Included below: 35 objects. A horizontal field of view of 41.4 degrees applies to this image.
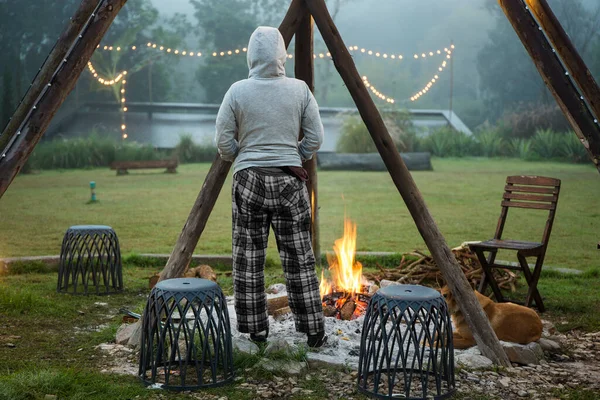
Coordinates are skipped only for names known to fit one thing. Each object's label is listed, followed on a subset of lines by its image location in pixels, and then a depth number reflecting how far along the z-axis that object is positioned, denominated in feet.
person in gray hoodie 14.98
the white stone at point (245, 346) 15.07
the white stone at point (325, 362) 14.75
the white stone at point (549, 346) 16.16
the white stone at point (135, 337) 16.24
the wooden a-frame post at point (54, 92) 15.84
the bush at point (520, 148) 49.01
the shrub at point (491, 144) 50.85
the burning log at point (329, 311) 17.30
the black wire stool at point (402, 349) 12.93
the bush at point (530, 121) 49.01
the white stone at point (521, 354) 15.30
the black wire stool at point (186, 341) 13.55
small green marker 37.49
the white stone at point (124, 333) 16.70
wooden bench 47.44
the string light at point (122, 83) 52.20
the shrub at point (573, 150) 46.29
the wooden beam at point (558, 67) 14.99
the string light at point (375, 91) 50.98
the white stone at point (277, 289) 19.39
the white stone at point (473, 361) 14.96
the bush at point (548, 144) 47.78
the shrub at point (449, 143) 51.93
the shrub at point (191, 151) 52.60
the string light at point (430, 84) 53.57
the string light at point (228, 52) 53.28
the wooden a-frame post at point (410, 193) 15.29
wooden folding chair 19.49
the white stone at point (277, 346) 14.84
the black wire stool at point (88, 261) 21.89
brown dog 15.83
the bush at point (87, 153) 48.32
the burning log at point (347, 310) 17.21
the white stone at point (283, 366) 14.32
